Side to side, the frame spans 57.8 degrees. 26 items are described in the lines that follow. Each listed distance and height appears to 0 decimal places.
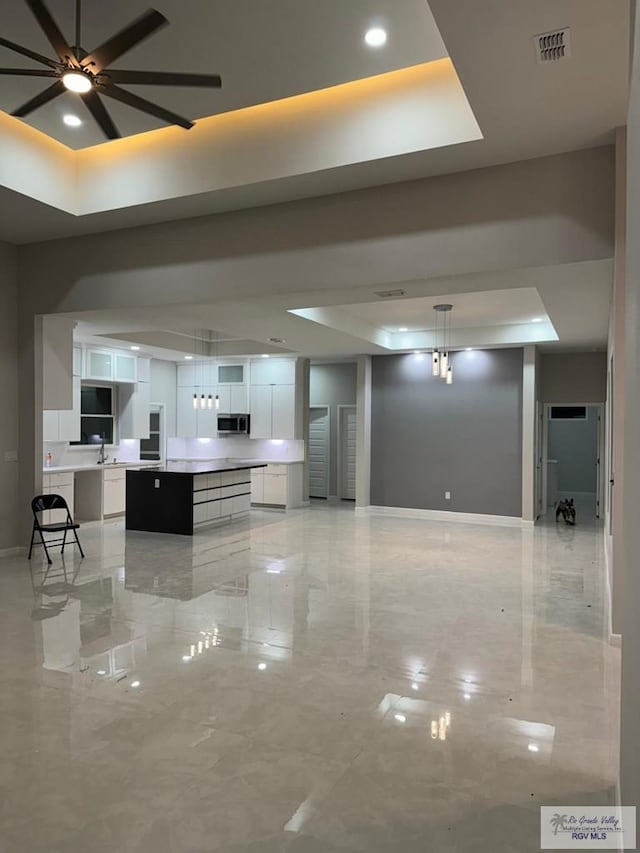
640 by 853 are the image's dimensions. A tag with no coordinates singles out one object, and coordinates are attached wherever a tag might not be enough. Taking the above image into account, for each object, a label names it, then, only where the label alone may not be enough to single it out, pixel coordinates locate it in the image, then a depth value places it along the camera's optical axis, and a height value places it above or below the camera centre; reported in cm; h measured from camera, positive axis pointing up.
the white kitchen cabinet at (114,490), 927 -110
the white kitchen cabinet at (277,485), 1073 -114
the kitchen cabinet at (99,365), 942 +97
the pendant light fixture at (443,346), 787 +132
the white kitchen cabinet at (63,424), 867 -2
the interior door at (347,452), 1224 -60
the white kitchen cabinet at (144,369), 1061 +100
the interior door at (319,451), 1246 -58
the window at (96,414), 992 +15
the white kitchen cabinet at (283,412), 1091 +22
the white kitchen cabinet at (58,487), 821 -93
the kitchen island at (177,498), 805 -107
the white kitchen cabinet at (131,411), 1046 +22
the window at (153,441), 1174 -36
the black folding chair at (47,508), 629 -97
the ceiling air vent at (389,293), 547 +125
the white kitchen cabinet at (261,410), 1113 +26
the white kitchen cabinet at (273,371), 1092 +100
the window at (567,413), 1252 +26
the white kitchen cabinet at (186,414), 1178 +19
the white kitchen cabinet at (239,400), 1132 +47
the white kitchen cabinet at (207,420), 1155 +7
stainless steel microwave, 1128 -1
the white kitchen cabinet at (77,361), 921 +99
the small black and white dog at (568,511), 958 -143
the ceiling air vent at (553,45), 302 +202
